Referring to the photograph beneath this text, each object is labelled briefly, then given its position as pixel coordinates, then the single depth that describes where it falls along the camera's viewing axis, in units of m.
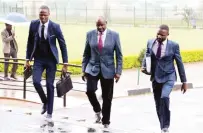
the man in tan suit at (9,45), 15.07
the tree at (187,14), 53.62
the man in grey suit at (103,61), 8.12
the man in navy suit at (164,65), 7.77
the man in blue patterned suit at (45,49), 8.58
